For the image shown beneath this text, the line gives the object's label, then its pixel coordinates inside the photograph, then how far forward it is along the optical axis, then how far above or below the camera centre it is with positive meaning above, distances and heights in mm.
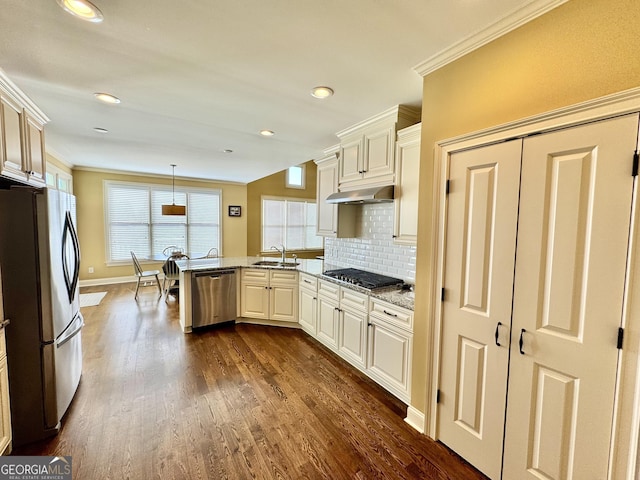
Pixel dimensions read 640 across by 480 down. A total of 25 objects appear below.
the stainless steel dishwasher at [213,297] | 3654 -1000
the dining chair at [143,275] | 5214 -1015
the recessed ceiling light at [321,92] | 2184 +1079
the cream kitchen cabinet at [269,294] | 3756 -972
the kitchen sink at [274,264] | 4027 -583
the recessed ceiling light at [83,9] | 1295 +1019
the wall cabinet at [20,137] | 1850 +625
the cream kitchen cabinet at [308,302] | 3363 -974
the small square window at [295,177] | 8391 +1490
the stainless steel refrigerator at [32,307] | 1778 -586
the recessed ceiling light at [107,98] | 2319 +1058
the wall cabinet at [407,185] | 2383 +381
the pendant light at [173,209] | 5355 +252
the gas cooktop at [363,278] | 2638 -537
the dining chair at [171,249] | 6645 -668
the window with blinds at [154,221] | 6230 +19
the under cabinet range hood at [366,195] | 2561 +318
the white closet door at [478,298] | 1514 -406
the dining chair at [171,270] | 4934 -856
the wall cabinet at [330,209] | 3406 +222
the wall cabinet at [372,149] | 2572 +819
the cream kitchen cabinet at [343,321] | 2641 -988
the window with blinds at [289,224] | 8117 +41
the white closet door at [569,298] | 1164 -306
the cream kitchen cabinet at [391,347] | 2191 -1007
